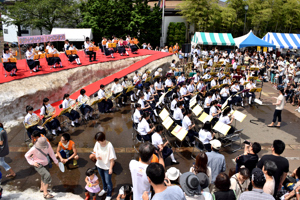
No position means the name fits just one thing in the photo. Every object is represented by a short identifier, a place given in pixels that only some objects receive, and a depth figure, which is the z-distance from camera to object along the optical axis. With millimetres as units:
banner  14233
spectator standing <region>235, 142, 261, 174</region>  5453
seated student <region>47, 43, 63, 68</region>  13484
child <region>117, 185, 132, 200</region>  4621
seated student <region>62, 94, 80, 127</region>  9711
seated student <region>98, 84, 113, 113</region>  11294
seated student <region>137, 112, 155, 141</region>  7629
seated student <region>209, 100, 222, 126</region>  9406
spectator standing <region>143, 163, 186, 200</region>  3127
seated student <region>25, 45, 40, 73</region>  12359
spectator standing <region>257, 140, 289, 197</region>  5031
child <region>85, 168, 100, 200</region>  5465
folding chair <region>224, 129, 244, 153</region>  8094
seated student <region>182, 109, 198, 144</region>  8031
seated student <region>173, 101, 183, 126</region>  8945
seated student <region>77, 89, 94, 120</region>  10353
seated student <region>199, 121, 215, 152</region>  7227
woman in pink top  5500
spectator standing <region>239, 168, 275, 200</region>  3742
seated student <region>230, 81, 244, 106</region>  12818
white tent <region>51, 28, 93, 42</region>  27562
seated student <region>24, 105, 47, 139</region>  8195
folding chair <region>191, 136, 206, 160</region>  7765
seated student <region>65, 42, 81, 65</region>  14755
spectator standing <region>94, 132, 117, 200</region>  5289
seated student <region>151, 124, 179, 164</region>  6441
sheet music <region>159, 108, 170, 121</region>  8537
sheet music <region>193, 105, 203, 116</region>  9390
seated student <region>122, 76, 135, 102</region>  12704
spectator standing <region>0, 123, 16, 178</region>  6438
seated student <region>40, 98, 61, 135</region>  9023
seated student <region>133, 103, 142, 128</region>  8453
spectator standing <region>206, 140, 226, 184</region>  5176
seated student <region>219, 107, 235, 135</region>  8500
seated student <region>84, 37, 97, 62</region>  15734
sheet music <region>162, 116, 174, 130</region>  8036
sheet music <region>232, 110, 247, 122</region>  8664
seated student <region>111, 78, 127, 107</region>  12042
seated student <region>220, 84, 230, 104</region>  12055
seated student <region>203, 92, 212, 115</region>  10664
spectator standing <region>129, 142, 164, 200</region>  4004
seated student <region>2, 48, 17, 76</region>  11461
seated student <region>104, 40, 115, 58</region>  17359
